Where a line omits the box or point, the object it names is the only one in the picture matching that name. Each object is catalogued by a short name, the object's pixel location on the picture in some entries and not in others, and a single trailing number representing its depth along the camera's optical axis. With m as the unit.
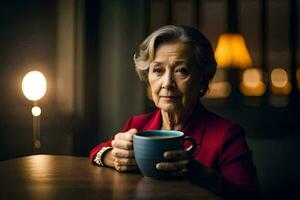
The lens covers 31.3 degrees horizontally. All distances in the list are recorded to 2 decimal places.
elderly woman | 1.60
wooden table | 1.28
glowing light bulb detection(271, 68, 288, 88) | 3.93
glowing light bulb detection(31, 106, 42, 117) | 3.46
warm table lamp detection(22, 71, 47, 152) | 3.42
